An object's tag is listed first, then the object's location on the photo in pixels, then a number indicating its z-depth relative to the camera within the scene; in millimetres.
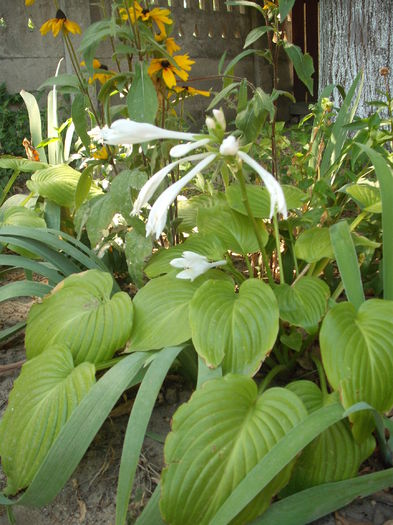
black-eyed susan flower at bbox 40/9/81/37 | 1766
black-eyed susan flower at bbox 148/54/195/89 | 1634
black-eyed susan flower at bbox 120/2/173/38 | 1650
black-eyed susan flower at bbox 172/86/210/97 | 1785
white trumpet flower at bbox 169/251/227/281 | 1420
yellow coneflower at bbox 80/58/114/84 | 1710
